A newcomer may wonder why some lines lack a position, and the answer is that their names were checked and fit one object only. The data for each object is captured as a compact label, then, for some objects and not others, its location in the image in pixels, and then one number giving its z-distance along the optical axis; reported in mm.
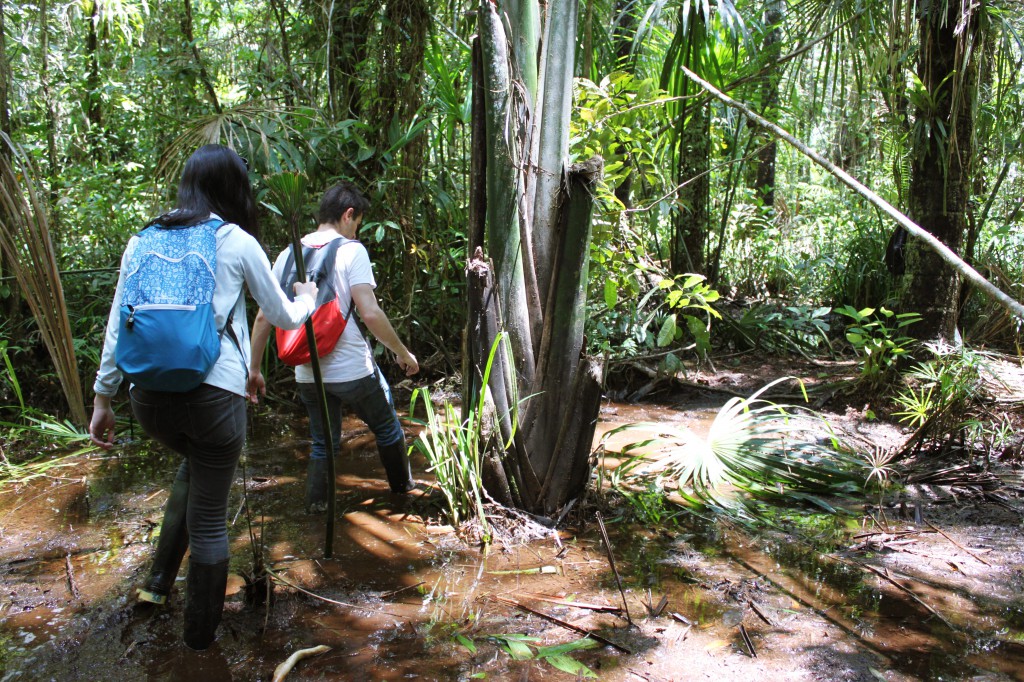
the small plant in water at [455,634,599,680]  2614
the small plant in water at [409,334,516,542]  3697
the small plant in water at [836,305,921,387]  5492
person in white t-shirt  3822
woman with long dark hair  2578
